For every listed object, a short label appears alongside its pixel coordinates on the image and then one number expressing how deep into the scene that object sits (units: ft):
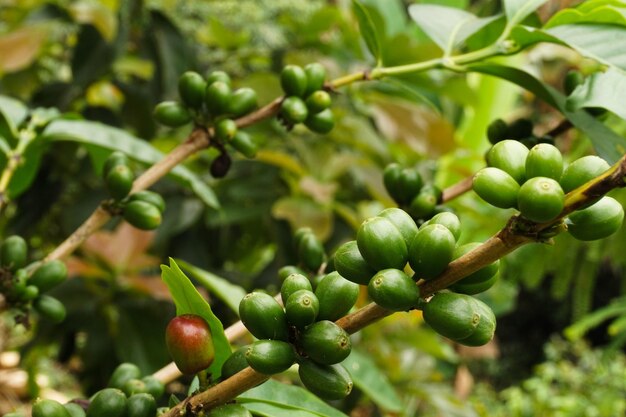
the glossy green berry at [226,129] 1.77
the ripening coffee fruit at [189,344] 1.41
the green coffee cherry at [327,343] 1.34
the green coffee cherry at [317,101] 1.79
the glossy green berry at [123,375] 1.61
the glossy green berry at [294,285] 1.40
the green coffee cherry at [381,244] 1.34
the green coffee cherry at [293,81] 1.78
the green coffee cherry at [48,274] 1.75
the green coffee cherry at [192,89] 1.80
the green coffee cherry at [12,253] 1.75
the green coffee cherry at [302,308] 1.36
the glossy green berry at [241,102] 1.79
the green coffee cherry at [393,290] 1.31
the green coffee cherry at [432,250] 1.32
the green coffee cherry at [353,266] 1.38
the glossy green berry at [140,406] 1.48
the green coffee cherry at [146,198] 1.81
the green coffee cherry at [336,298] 1.38
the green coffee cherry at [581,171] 1.31
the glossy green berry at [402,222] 1.38
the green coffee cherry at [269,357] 1.34
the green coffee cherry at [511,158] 1.37
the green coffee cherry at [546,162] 1.33
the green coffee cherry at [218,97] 1.78
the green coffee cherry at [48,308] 1.76
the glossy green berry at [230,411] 1.38
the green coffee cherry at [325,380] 1.37
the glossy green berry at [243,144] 1.80
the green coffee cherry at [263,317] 1.38
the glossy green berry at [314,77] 1.80
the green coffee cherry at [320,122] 1.82
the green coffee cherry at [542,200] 1.27
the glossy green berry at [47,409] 1.43
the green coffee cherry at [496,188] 1.33
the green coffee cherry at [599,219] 1.32
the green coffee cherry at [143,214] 1.78
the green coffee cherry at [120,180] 1.77
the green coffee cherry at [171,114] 1.82
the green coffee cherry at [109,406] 1.48
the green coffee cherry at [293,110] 1.76
